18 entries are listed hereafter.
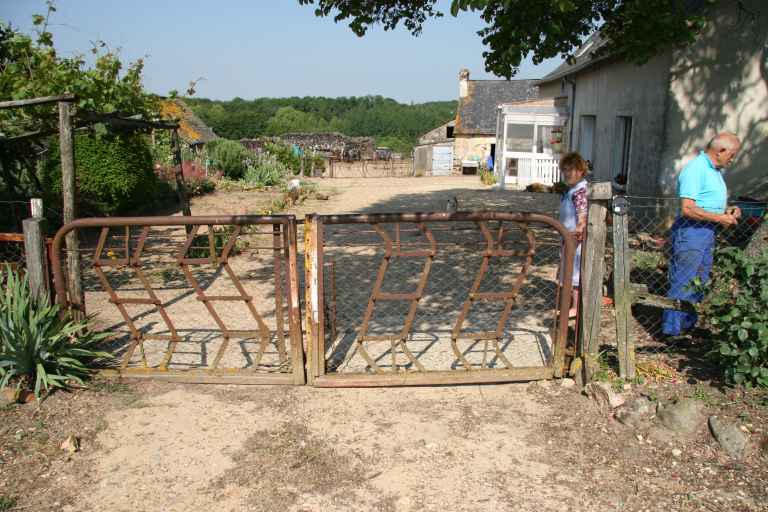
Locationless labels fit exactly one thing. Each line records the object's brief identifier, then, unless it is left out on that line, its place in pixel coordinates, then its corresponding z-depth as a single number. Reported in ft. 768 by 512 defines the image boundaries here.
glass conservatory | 60.44
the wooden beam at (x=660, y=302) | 13.35
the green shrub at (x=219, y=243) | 28.89
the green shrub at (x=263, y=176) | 62.54
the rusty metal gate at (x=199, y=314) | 13.44
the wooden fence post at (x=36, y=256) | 14.02
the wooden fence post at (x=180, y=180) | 29.27
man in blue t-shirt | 14.06
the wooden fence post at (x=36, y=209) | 14.39
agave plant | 12.98
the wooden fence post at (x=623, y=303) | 13.17
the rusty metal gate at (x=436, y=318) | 13.29
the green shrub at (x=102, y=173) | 33.58
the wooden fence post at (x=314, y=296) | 13.14
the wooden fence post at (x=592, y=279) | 13.20
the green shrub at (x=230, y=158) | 65.31
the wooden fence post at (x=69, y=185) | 17.02
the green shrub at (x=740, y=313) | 11.69
